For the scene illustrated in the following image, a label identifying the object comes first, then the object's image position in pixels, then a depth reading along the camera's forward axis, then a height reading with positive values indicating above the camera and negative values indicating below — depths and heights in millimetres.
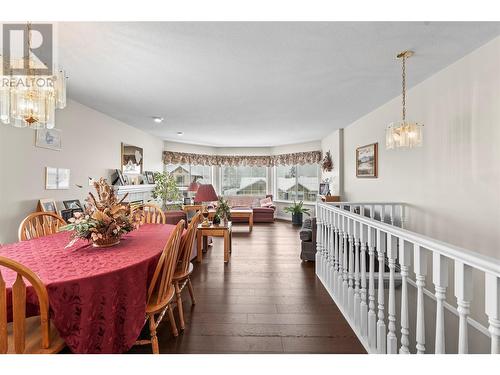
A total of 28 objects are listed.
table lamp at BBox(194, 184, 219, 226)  3947 -132
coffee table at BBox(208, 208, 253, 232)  6717 -752
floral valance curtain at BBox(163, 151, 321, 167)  7684 +868
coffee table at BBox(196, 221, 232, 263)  4039 -732
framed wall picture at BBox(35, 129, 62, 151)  3312 +618
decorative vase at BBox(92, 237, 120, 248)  1988 -445
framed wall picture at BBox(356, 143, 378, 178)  4551 +476
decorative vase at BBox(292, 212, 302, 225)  7566 -976
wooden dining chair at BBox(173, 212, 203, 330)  2193 -679
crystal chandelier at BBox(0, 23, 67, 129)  1791 +647
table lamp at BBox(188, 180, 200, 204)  7059 -44
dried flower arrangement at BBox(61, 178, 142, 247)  1925 -274
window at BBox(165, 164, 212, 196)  8016 +387
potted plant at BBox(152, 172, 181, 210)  6652 -97
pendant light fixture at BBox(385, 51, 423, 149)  2793 +563
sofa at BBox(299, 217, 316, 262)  3865 -861
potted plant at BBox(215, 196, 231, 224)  4343 -418
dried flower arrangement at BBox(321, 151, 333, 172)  6715 +604
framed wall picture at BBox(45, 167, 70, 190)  3500 +97
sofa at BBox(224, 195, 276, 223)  8023 -671
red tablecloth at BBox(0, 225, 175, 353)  1362 -588
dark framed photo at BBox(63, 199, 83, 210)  3754 -286
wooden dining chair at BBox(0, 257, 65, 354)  1184 -644
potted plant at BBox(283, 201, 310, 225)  7582 -782
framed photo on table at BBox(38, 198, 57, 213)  3341 -266
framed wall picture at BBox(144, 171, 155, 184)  6309 +206
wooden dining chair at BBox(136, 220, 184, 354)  1728 -713
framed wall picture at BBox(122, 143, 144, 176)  5350 +567
